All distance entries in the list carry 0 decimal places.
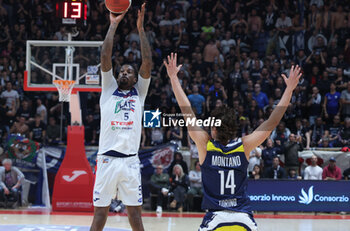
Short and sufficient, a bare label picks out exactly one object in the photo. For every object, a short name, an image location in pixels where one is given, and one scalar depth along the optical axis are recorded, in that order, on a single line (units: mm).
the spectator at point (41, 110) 16672
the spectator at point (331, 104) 17125
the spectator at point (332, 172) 14797
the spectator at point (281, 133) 15320
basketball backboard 13180
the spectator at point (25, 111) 16859
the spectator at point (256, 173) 14625
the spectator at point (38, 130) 16062
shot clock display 12008
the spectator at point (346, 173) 14953
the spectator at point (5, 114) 16906
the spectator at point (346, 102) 16906
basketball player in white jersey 6336
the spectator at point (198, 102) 16656
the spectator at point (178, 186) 14336
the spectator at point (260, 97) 16969
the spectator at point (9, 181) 14305
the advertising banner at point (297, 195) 14031
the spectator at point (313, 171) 14803
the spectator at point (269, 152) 14953
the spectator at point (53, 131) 16094
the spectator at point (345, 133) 15828
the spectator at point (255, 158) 14906
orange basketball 6832
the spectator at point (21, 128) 15645
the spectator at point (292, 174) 14763
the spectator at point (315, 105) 17266
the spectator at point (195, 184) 14438
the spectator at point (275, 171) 14680
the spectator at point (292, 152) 14914
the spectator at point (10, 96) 17175
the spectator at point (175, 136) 15523
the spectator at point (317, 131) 16406
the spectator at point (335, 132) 15945
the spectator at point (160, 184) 14336
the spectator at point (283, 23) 19781
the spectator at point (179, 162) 14711
